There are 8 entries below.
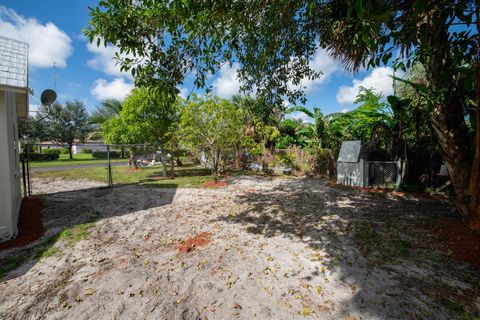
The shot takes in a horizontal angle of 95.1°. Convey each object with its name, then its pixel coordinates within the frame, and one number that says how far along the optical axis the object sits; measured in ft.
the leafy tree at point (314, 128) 43.65
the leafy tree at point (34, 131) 108.80
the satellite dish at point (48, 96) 26.55
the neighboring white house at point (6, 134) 14.92
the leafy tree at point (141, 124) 42.98
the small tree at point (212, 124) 34.99
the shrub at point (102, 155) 114.38
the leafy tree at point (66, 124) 111.55
